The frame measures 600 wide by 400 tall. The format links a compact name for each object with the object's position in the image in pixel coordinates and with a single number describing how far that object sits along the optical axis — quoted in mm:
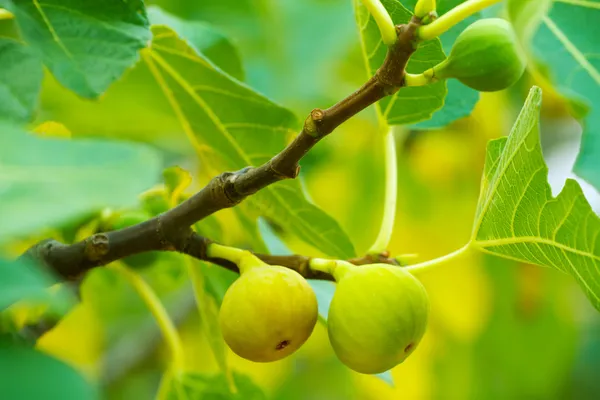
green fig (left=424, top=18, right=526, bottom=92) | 889
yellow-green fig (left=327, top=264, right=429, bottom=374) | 895
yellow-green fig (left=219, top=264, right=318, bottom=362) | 902
